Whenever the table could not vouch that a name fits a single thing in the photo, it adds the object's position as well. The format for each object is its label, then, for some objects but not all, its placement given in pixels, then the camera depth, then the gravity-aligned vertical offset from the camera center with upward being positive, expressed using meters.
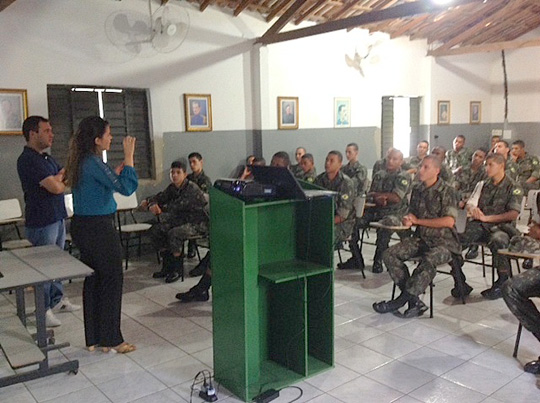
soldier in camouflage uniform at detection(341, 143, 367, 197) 6.01 -0.39
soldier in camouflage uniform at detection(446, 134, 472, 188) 7.96 -0.36
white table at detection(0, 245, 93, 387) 2.47 -0.64
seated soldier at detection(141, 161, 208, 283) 4.88 -0.76
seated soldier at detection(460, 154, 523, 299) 4.23 -0.68
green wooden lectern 2.60 -0.82
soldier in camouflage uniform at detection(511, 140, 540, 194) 7.14 -0.45
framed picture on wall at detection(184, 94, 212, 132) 6.23 +0.36
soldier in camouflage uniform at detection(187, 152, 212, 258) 5.44 -0.36
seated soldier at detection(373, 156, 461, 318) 3.80 -0.83
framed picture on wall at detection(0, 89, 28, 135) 4.93 +0.34
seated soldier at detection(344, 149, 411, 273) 5.13 -0.65
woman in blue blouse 2.99 -0.36
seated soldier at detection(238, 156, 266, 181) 5.76 -0.27
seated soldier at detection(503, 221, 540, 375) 2.91 -0.96
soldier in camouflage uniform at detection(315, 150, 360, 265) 4.75 -0.53
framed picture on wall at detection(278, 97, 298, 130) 7.06 +0.36
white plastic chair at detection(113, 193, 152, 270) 5.30 -0.88
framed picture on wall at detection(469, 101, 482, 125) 10.16 +0.42
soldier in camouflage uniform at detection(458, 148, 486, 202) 5.71 -0.51
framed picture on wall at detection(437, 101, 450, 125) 9.38 +0.40
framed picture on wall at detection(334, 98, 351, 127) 7.75 +0.39
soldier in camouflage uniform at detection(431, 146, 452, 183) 6.06 -0.45
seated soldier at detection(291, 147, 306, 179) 6.03 -0.33
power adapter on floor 2.61 -1.31
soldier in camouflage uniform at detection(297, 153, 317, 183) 5.70 -0.32
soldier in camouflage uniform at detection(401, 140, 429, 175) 7.26 -0.39
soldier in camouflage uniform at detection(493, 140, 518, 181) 6.08 -0.34
